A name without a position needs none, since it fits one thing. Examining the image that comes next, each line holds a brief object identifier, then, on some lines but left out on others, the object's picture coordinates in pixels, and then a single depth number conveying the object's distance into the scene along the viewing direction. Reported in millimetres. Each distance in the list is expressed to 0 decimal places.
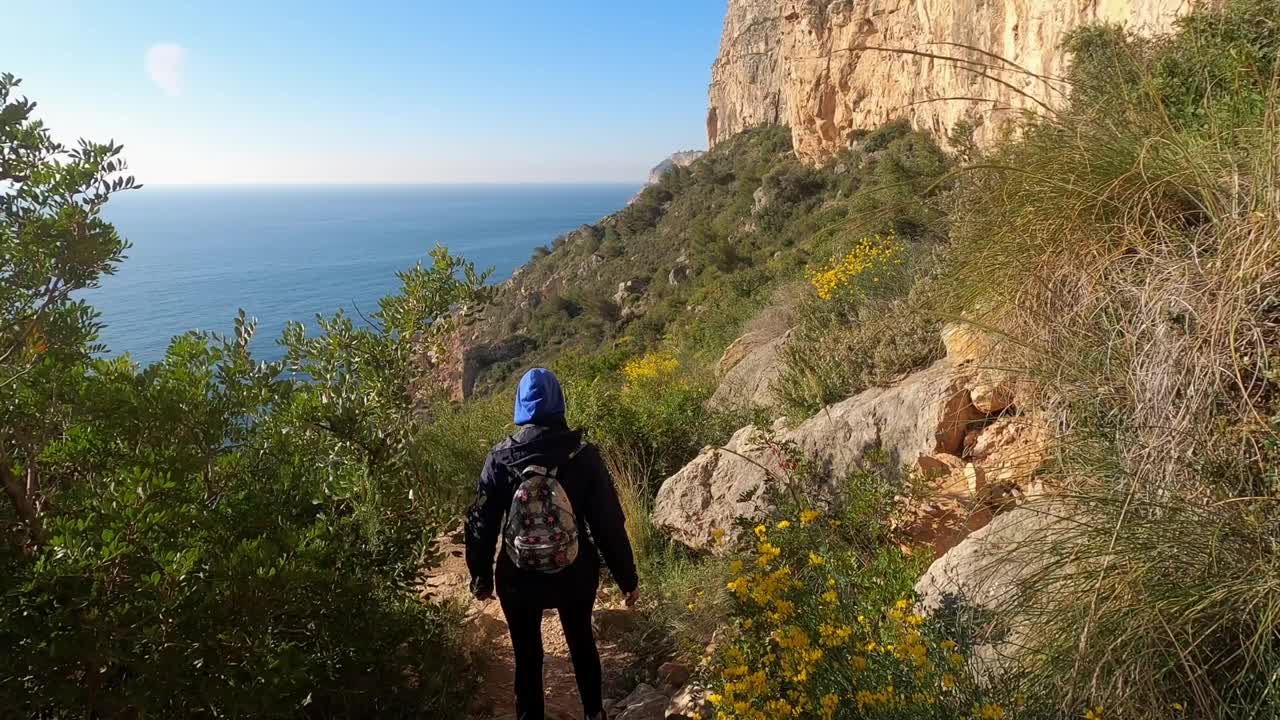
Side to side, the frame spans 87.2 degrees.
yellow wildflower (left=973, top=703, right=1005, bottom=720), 1362
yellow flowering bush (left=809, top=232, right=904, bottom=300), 6012
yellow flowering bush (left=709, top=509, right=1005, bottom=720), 1561
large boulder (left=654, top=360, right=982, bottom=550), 3453
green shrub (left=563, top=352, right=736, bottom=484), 5188
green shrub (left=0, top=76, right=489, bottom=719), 1571
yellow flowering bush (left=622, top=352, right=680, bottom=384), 8198
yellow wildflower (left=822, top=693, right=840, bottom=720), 1550
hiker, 2502
